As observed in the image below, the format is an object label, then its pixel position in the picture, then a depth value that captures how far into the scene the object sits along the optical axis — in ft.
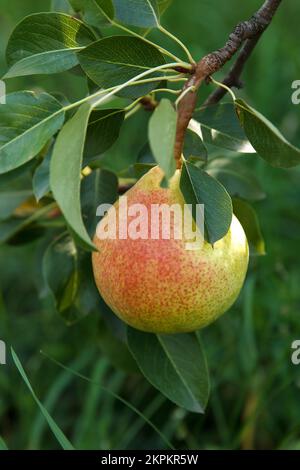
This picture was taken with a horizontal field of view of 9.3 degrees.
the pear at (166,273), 2.81
